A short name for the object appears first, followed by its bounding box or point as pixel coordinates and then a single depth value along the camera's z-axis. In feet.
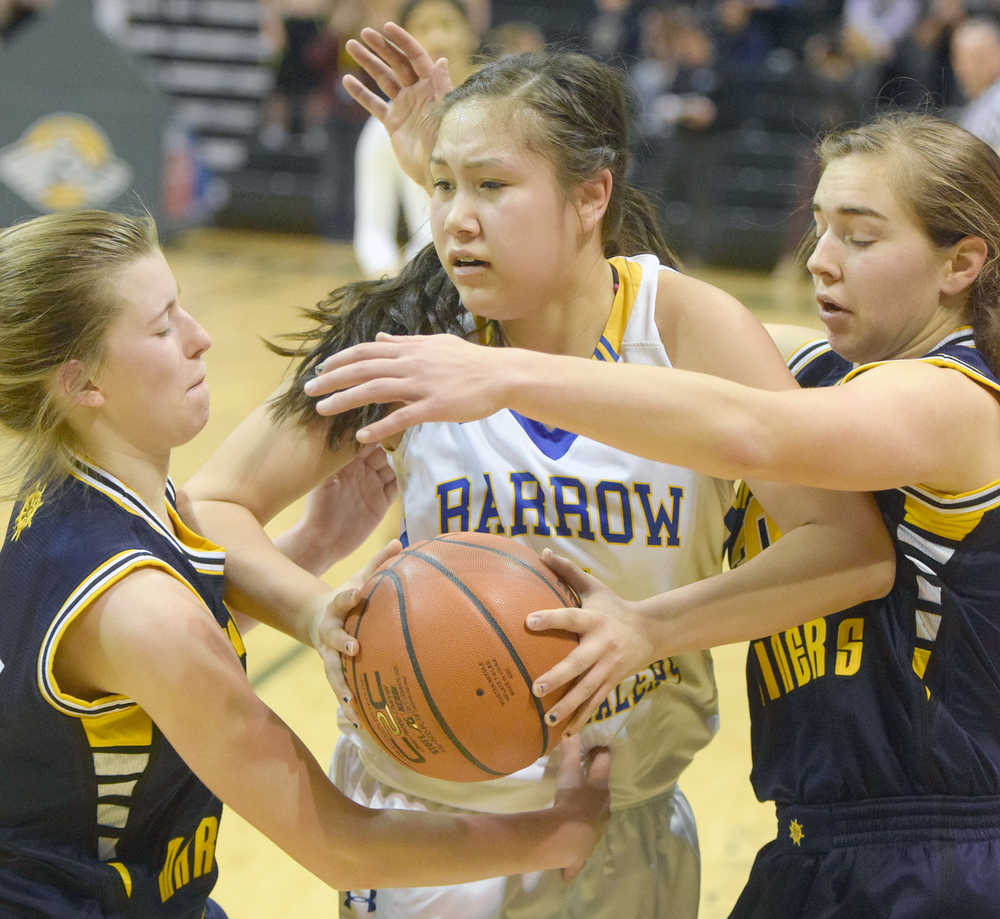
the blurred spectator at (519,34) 35.55
